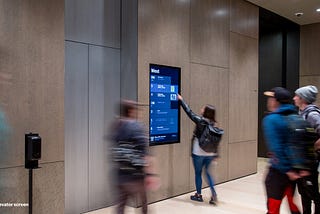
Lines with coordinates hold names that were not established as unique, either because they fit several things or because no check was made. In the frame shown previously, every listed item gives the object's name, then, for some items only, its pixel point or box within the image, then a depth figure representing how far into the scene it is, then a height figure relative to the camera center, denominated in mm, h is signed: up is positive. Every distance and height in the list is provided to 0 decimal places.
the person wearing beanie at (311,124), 3625 -199
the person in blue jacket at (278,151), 2996 -363
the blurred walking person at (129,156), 3232 -436
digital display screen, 5207 +44
